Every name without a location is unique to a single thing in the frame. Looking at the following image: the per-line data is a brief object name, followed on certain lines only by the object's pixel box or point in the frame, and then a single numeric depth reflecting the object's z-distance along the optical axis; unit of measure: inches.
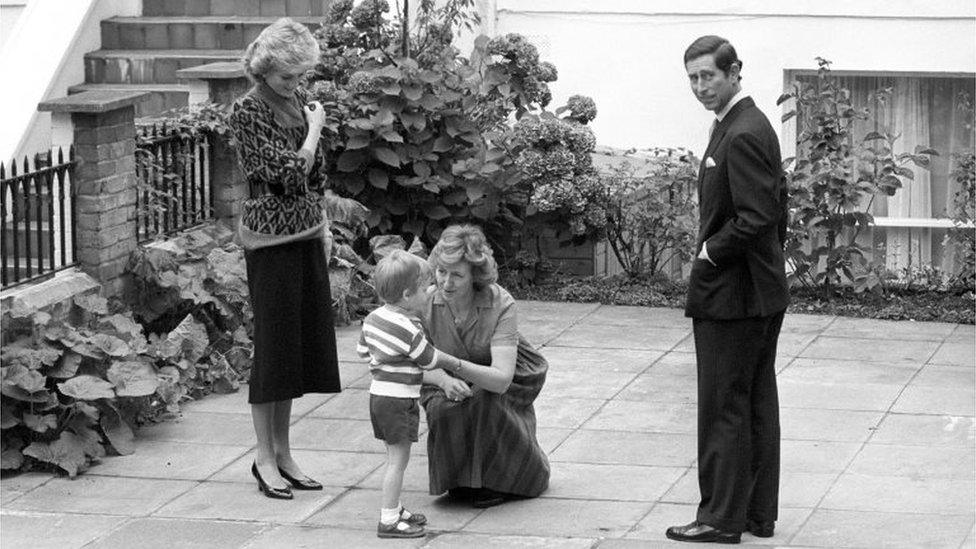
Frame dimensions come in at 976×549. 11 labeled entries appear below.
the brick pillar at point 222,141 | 410.0
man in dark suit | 241.9
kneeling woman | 263.6
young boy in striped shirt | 255.1
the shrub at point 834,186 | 441.1
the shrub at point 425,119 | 451.5
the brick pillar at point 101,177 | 347.6
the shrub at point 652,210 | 452.1
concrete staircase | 495.2
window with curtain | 502.0
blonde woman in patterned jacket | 275.9
